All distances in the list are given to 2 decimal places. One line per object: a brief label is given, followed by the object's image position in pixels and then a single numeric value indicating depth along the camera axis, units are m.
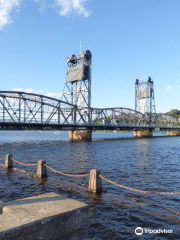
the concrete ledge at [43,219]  4.15
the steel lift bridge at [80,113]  68.62
